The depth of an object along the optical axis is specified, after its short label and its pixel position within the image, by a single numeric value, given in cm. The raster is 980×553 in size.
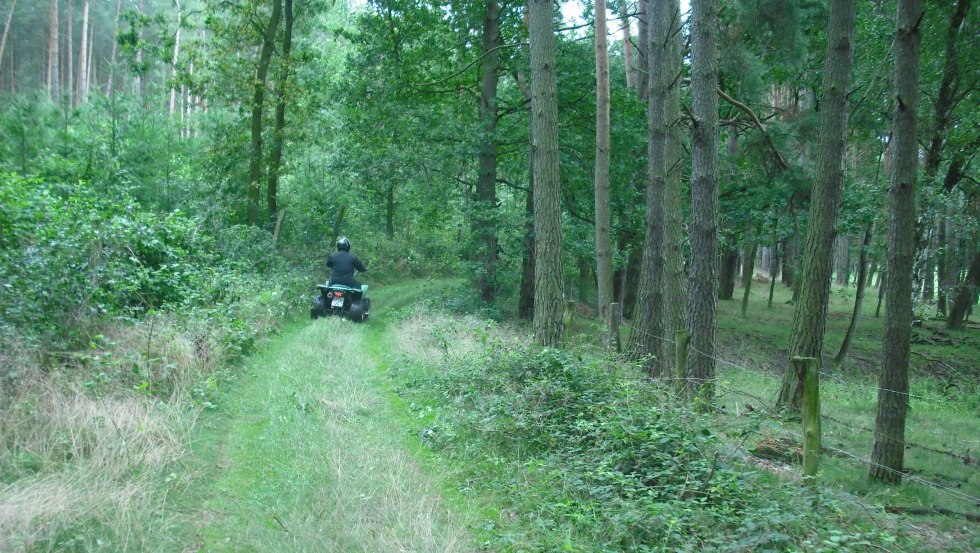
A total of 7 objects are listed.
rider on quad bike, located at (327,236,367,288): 1744
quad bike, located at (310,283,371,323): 1741
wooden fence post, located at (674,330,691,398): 786
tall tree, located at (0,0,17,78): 3338
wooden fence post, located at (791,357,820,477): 570
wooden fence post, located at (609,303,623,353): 1188
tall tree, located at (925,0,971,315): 1672
